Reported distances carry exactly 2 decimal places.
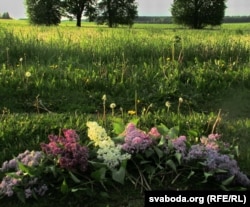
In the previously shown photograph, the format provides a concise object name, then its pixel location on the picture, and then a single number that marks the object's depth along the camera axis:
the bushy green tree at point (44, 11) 63.19
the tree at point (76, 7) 67.12
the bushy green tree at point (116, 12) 68.44
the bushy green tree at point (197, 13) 67.69
